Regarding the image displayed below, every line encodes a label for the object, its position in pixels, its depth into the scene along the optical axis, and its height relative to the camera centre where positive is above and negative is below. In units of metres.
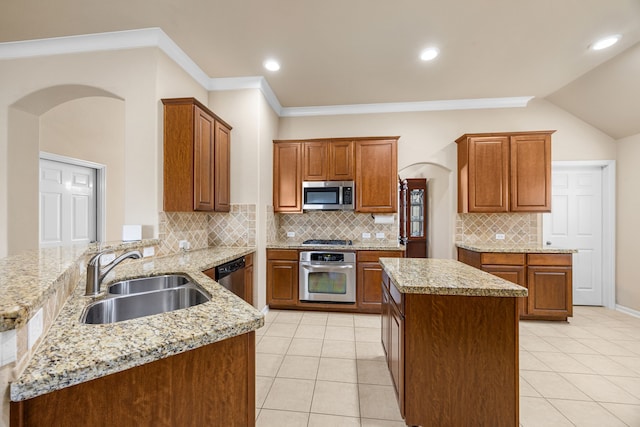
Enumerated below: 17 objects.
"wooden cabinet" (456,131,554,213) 3.58 +0.55
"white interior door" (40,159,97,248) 3.35 +0.11
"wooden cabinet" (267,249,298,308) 3.69 -0.87
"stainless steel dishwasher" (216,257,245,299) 2.53 -0.61
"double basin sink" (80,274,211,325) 1.37 -0.49
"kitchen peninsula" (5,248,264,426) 0.72 -0.48
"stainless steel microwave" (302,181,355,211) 3.92 +0.26
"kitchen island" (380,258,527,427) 1.56 -0.81
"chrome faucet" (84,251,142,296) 1.36 -0.30
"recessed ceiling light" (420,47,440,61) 2.86 +1.69
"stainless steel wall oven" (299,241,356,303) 3.62 -0.83
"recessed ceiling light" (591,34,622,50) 2.66 +1.70
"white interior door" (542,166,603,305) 3.98 -0.13
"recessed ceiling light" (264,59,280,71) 3.09 +1.70
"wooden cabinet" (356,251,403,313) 3.59 -0.86
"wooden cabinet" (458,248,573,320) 3.33 -0.77
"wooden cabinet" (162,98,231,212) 2.64 +0.56
